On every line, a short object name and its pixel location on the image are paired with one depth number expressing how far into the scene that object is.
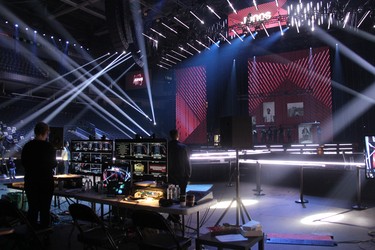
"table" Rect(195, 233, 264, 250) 2.65
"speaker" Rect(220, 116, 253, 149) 4.20
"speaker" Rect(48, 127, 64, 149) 5.66
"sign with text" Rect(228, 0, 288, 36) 11.59
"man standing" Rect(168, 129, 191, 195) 5.47
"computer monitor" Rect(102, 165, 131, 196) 4.27
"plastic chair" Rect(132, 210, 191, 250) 2.96
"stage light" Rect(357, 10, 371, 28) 10.76
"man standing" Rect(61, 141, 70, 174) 10.09
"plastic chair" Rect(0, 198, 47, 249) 3.47
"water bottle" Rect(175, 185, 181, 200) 3.96
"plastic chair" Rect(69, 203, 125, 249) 3.18
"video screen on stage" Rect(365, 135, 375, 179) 4.27
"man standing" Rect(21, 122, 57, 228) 4.38
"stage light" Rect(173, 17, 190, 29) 11.42
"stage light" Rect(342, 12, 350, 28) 10.79
